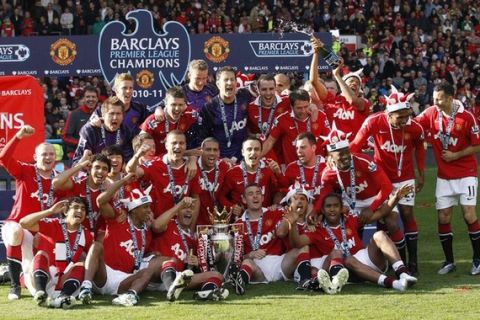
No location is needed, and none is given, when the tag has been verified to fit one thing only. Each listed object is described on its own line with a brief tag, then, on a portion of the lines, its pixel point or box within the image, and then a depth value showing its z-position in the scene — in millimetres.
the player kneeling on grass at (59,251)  18625
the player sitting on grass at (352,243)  19562
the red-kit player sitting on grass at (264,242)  20297
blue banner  30812
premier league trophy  19719
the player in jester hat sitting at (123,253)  19000
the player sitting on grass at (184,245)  18953
